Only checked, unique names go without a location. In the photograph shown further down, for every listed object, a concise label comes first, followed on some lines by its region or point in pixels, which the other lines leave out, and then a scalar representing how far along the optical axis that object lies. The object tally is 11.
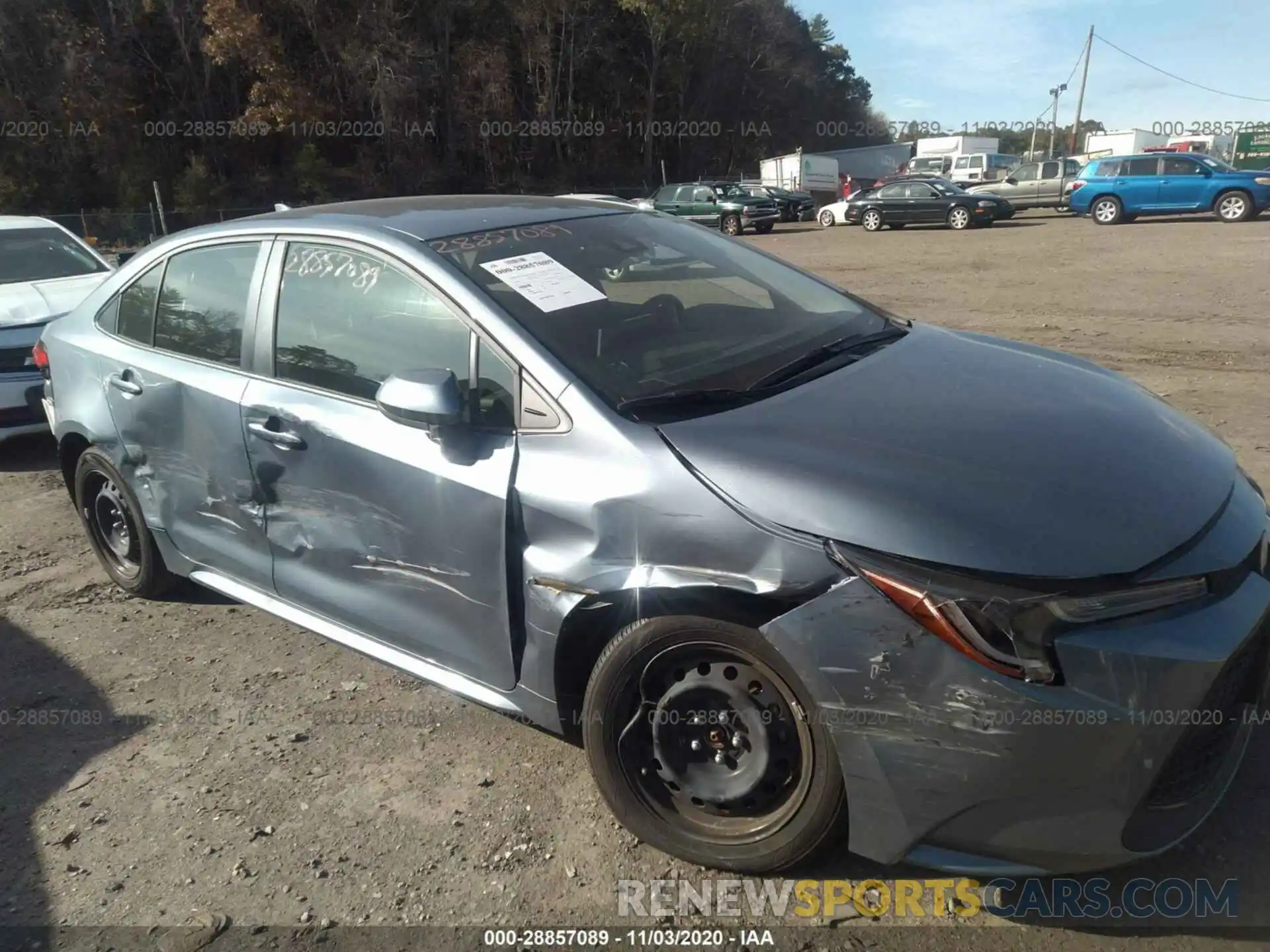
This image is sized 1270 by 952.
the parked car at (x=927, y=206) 24.89
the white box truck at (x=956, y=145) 52.72
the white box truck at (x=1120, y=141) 46.03
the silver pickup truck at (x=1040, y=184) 27.62
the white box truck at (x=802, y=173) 40.53
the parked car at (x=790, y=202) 29.58
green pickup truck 27.28
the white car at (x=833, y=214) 28.77
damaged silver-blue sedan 2.08
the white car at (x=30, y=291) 6.52
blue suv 21.30
